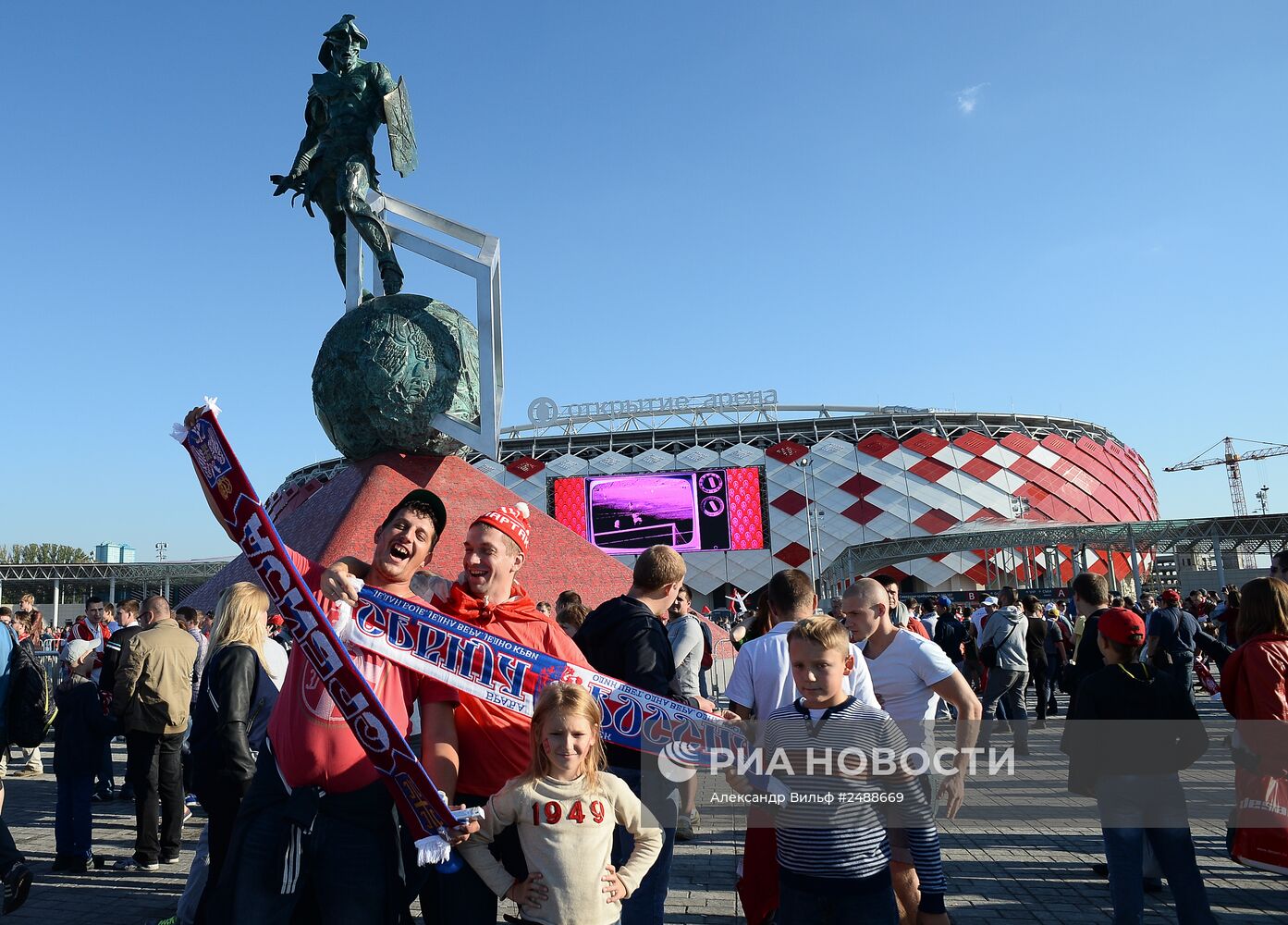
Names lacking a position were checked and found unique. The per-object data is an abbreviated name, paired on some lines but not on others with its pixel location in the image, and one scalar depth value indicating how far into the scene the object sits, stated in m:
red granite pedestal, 13.95
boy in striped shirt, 2.69
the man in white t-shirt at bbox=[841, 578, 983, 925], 3.51
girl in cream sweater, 2.41
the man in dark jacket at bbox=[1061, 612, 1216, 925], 3.43
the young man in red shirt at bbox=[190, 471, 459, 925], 2.31
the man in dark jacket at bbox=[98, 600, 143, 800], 5.98
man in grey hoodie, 8.83
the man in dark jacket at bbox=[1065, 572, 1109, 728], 5.70
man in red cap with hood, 2.47
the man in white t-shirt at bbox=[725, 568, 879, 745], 3.52
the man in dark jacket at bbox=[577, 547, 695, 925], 3.19
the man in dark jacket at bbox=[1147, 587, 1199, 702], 7.29
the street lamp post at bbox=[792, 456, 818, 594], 43.31
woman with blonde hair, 3.69
